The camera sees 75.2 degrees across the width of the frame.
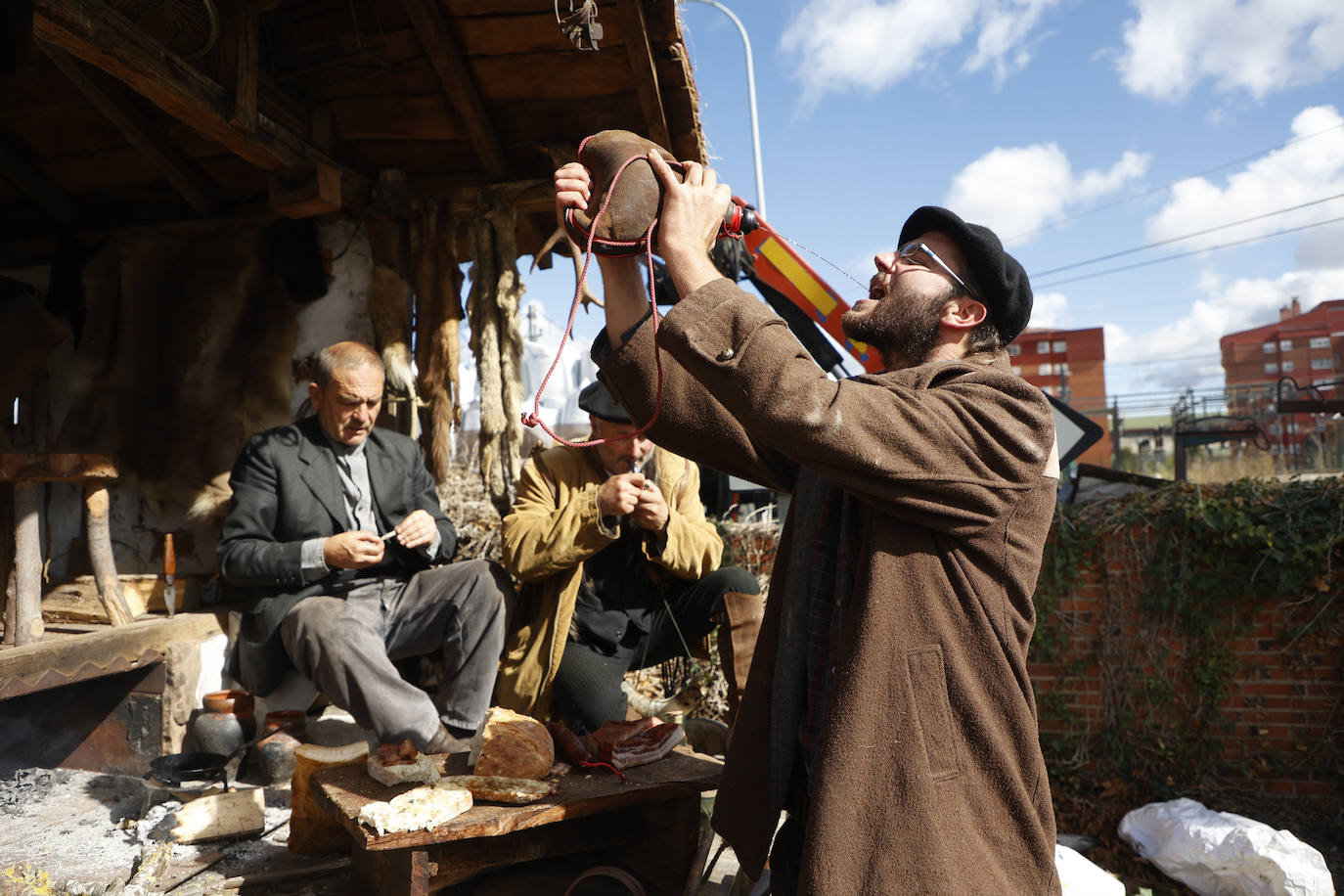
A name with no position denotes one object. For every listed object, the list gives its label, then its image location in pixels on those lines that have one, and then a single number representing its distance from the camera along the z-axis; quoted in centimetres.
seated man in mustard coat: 336
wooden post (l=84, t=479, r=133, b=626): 386
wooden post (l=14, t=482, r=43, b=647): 356
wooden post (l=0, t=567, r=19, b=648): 355
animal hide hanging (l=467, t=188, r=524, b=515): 486
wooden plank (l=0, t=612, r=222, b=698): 330
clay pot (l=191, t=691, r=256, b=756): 358
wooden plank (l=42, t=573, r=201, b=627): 395
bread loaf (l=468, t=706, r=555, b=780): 252
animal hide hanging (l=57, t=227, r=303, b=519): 468
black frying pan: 331
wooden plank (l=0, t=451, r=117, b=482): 361
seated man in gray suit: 327
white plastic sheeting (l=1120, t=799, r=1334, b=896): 316
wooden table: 219
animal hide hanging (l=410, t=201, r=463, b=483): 484
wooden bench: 357
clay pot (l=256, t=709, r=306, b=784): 347
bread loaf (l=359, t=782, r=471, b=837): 211
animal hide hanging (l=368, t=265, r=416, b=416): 482
